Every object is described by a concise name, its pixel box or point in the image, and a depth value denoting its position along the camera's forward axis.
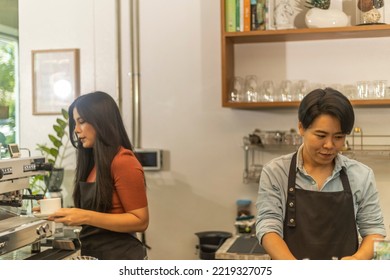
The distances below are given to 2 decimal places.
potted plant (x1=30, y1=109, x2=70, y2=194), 2.15
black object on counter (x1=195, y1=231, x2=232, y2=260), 2.25
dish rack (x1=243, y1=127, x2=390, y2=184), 2.20
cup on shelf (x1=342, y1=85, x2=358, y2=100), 2.17
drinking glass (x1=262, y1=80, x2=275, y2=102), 2.28
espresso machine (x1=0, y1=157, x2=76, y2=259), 1.36
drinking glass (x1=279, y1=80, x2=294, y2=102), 2.26
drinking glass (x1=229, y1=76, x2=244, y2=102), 2.29
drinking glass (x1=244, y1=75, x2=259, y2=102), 2.29
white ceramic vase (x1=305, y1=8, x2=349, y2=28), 2.13
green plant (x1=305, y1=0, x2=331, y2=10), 2.13
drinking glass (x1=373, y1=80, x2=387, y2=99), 2.14
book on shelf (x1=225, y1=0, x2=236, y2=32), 2.21
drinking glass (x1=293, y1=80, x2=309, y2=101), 2.24
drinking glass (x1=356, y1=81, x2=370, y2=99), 2.16
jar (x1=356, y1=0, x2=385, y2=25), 2.08
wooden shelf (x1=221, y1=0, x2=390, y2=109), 2.12
